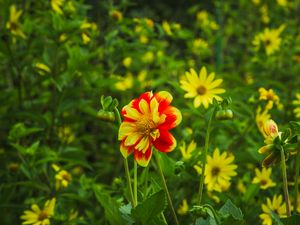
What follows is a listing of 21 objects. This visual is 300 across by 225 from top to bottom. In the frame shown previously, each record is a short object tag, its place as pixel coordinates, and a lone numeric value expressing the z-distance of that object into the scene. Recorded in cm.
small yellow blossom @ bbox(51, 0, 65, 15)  167
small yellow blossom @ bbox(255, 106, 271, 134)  139
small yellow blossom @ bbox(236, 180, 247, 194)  136
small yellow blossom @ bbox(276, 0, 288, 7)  239
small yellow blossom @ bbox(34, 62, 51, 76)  163
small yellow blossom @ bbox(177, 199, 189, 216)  120
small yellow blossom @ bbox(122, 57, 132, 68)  194
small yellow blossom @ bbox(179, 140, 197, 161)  124
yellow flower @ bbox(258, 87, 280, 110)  135
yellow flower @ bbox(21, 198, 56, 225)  125
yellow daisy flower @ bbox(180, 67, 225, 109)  128
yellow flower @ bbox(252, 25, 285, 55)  202
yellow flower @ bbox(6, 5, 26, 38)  172
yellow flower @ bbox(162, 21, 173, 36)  195
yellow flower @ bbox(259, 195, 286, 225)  114
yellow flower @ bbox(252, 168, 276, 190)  127
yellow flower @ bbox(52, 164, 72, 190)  138
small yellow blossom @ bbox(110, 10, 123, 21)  184
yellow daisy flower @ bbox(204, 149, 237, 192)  121
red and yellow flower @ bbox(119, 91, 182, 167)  83
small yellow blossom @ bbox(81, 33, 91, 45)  168
